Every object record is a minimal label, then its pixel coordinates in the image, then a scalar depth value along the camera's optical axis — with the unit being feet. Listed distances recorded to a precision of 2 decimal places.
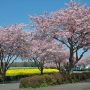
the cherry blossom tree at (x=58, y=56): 79.69
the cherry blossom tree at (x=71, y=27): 54.93
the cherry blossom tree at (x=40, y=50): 76.19
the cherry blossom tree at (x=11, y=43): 69.76
